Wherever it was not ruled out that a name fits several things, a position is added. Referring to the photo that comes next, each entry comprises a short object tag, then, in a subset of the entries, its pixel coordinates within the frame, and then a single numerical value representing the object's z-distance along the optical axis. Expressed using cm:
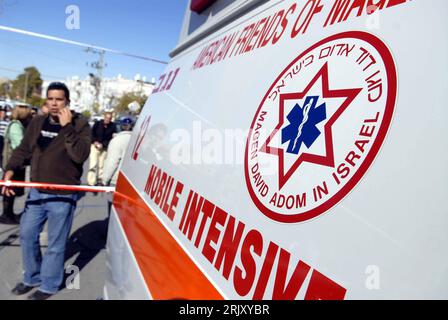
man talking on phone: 286
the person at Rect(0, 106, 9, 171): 608
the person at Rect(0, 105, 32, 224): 459
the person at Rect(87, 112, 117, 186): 717
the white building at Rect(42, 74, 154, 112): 5847
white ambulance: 54
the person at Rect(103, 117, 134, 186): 391
